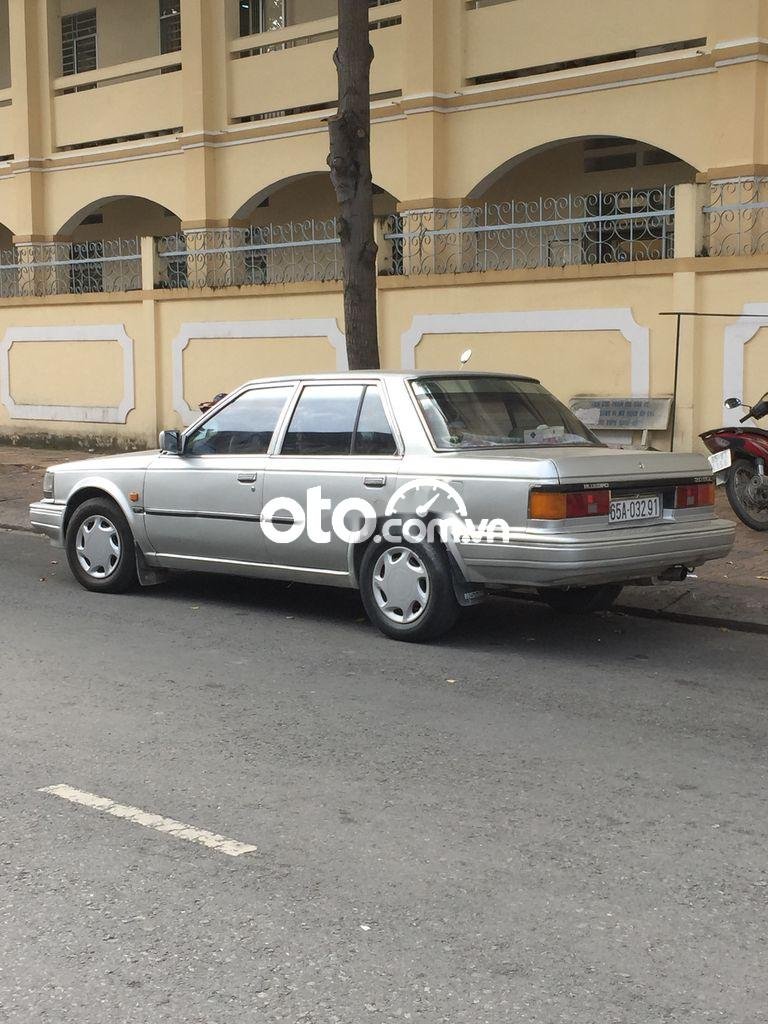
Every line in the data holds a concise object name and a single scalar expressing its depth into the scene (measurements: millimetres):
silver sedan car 7020
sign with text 13164
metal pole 12648
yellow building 13312
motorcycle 10516
